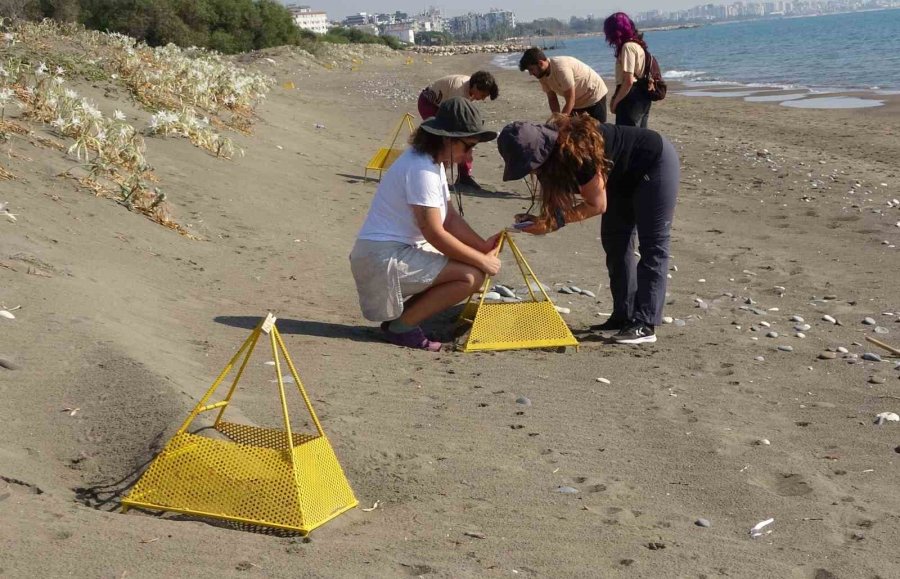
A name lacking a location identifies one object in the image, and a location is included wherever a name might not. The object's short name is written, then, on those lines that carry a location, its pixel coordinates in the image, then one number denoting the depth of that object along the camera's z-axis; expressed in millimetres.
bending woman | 5348
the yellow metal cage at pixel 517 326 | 5949
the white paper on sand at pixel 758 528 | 3779
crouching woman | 5535
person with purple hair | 9055
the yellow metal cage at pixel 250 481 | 3641
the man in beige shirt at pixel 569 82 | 9648
